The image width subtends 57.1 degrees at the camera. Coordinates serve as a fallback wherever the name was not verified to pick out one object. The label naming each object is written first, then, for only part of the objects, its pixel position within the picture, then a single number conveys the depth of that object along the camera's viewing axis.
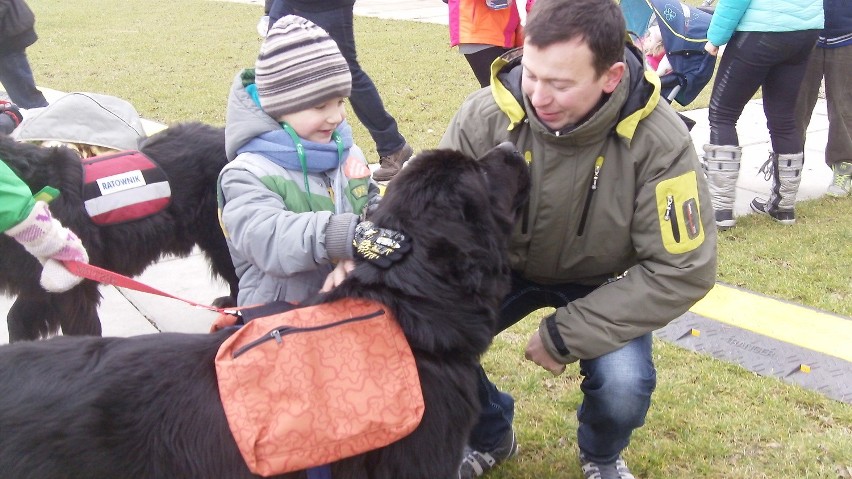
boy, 2.46
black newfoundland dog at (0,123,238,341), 3.39
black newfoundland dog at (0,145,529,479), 1.97
